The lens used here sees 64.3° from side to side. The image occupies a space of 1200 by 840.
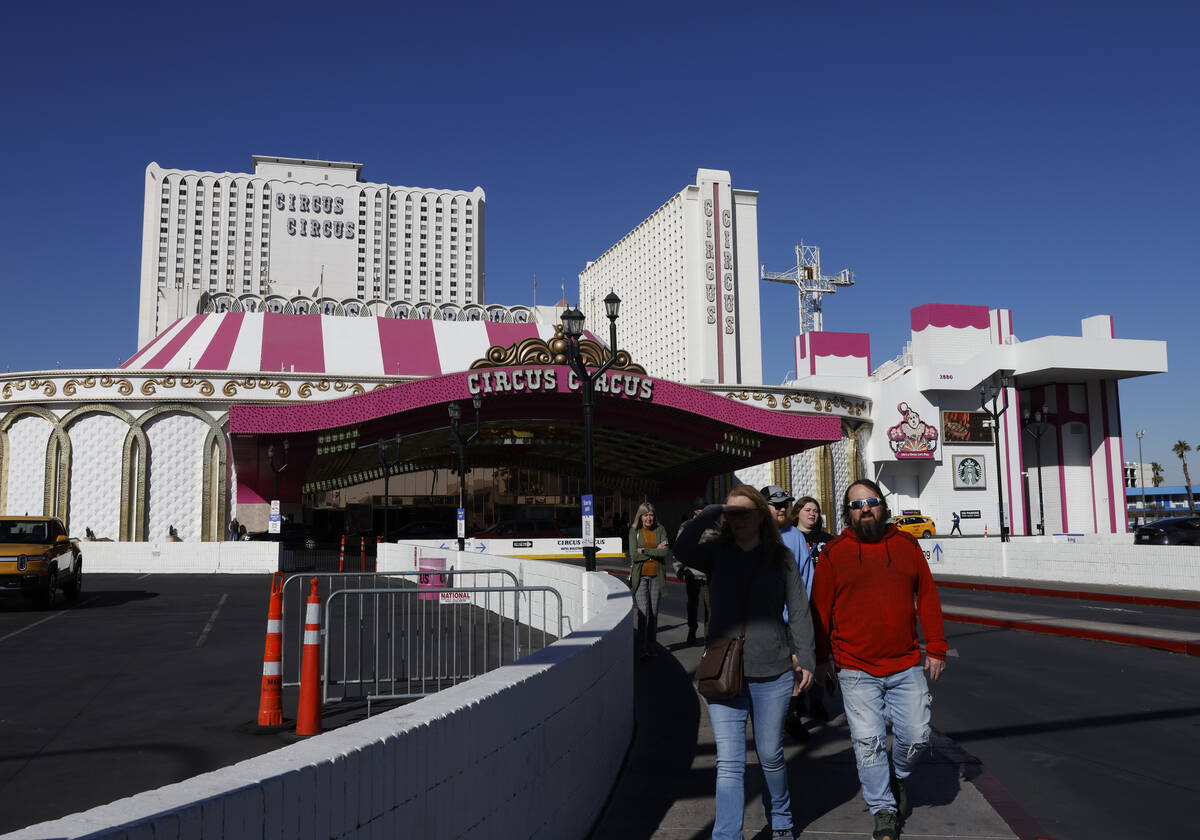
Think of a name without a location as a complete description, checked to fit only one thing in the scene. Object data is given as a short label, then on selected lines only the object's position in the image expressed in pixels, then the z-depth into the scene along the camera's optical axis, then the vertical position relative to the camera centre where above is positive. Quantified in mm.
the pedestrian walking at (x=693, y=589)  12262 -1203
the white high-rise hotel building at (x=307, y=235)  150000 +45403
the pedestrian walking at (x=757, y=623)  4812 -648
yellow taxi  50219 -1600
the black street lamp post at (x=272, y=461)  35738 +1663
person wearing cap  6582 -329
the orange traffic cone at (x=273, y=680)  7789 -1429
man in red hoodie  5008 -752
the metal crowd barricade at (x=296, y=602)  11008 -1914
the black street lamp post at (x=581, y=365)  15773 +2412
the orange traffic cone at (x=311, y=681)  7430 -1392
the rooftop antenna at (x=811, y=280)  108125 +24553
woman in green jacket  11391 -783
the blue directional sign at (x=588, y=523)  16203 -405
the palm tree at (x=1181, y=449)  121688 +5320
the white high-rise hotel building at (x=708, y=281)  113375 +26691
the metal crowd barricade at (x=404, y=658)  9057 -1840
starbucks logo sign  59469 +1243
